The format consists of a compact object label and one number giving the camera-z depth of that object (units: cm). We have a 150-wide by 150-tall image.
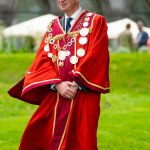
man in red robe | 734
